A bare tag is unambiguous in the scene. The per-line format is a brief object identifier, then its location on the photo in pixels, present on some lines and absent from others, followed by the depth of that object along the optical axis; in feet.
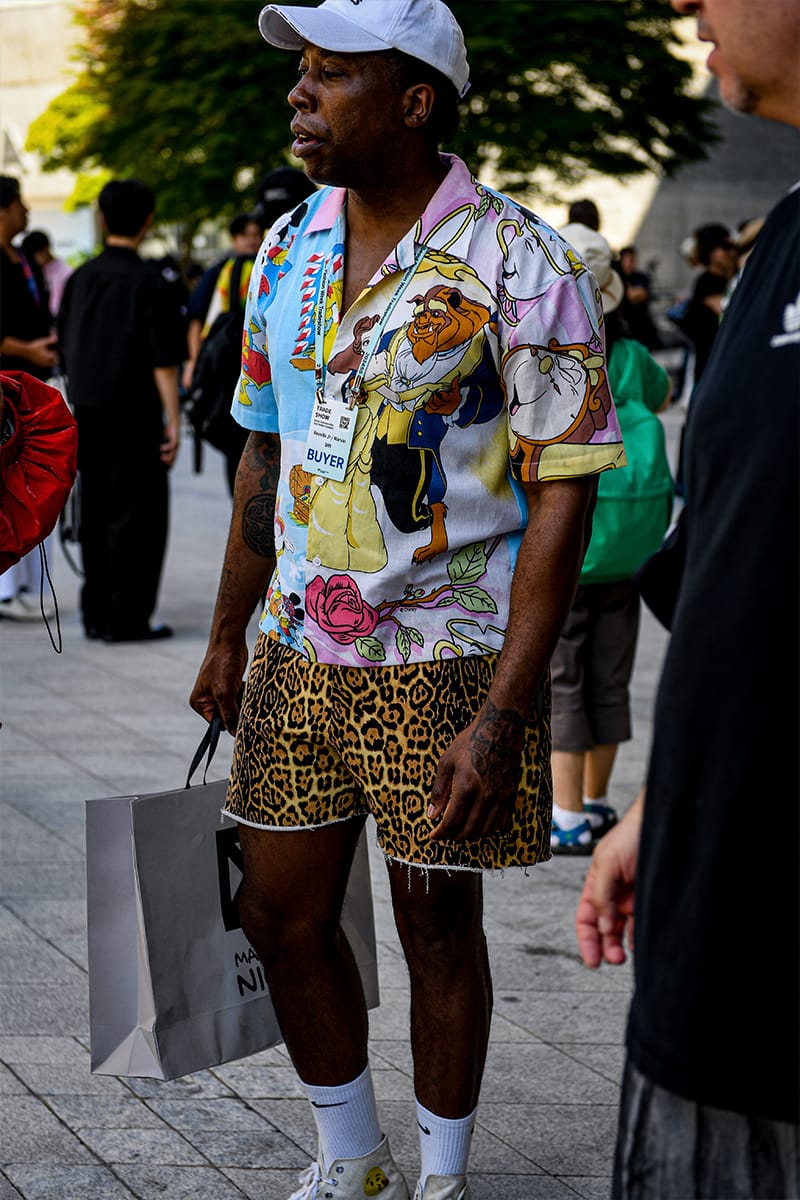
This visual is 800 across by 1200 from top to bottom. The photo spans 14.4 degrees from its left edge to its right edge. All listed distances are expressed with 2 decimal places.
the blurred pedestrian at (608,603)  31.48
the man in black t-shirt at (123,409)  51.19
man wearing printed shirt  16.44
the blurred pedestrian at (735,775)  9.83
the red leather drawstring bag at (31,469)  17.83
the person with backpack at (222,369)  41.12
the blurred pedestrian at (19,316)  54.64
